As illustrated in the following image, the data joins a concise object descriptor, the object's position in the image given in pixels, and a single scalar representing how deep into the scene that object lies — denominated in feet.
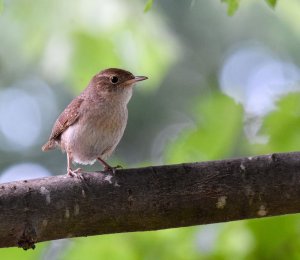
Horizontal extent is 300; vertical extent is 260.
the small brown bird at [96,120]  28.45
